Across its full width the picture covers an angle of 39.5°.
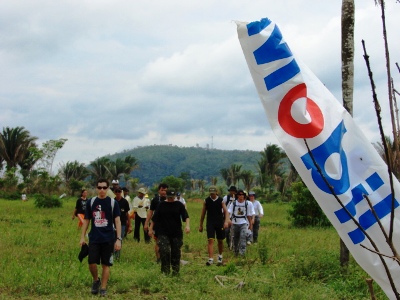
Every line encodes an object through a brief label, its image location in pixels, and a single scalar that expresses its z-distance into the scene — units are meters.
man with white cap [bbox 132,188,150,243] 14.48
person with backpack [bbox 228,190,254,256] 12.03
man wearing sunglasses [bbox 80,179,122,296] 8.02
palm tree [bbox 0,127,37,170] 49.72
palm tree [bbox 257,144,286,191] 56.60
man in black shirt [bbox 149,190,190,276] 9.52
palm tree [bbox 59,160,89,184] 60.50
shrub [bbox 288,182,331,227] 20.94
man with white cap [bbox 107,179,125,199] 11.91
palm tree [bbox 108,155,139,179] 62.38
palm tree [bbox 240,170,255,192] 69.12
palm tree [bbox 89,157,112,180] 62.06
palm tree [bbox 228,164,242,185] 73.00
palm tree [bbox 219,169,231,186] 76.16
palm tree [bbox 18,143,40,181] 48.07
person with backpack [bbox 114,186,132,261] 12.23
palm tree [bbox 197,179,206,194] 73.15
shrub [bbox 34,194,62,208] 28.20
